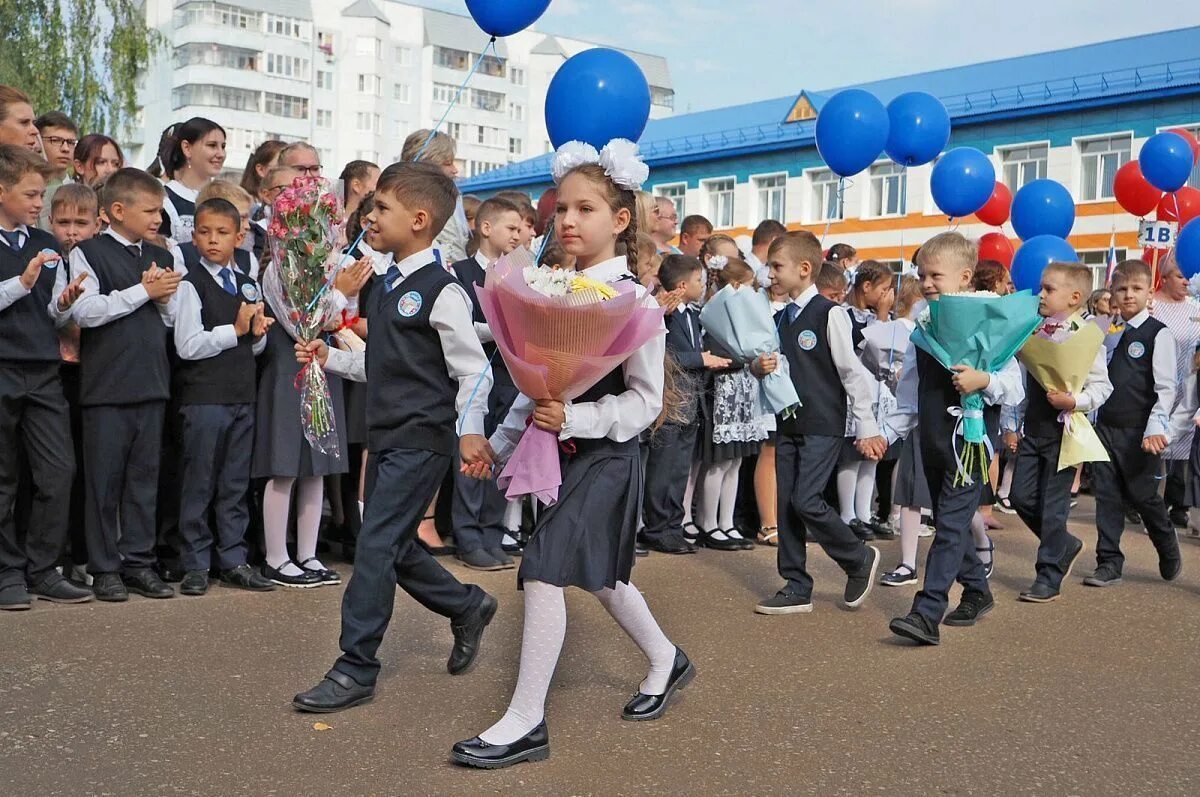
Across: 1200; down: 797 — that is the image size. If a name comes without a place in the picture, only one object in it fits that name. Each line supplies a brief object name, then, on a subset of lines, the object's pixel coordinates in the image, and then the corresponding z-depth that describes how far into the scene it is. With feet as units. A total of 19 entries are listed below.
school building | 104.12
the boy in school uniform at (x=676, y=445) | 28.25
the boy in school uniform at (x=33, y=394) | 19.95
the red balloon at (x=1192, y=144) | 52.54
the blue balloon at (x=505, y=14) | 28.50
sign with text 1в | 50.52
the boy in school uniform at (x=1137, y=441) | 25.48
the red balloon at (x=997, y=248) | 54.72
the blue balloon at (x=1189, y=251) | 39.09
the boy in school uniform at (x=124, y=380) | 20.76
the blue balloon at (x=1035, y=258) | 42.91
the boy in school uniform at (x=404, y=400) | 15.28
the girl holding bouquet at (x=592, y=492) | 13.98
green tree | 82.99
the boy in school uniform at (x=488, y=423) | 25.50
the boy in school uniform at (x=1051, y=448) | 23.93
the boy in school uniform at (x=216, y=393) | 21.54
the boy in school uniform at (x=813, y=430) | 21.98
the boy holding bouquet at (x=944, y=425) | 19.93
